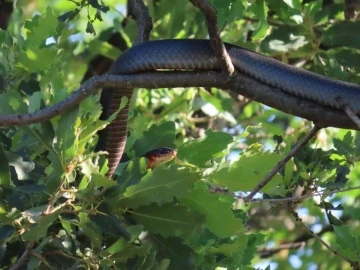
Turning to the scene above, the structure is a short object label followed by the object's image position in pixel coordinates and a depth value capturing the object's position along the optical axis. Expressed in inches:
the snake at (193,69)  248.7
